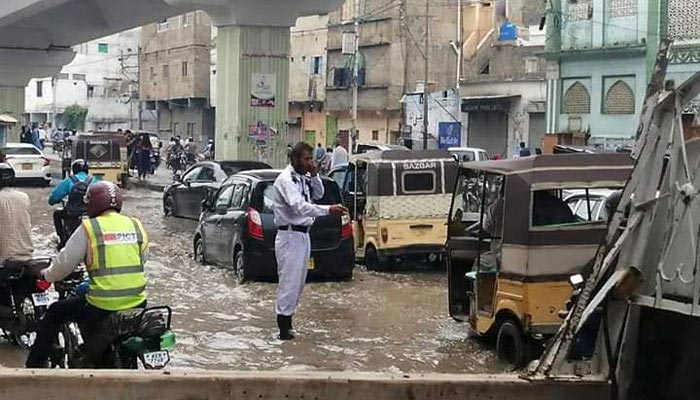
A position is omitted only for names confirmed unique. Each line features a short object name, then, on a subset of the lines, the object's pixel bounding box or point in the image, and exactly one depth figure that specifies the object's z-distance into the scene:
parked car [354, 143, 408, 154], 29.07
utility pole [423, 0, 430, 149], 40.38
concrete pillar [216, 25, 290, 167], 25.53
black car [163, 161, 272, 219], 23.03
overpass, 25.25
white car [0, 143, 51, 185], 33.19
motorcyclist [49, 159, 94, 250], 13.53
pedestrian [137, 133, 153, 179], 38.69
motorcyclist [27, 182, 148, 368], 6.79
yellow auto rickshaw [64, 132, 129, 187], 31.42
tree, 77.19
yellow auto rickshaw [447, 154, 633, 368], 8.80
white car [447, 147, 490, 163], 25.53
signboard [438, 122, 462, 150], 41.56
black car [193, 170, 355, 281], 13.96
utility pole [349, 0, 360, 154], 42.51
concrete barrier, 5.48
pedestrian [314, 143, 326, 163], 32.86
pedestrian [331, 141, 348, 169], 26.58
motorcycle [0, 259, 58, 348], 9.21
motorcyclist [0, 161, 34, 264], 9.34
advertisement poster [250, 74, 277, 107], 25.72
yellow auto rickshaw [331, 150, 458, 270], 15.51
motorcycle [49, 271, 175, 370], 6.74
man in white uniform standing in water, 10.05
